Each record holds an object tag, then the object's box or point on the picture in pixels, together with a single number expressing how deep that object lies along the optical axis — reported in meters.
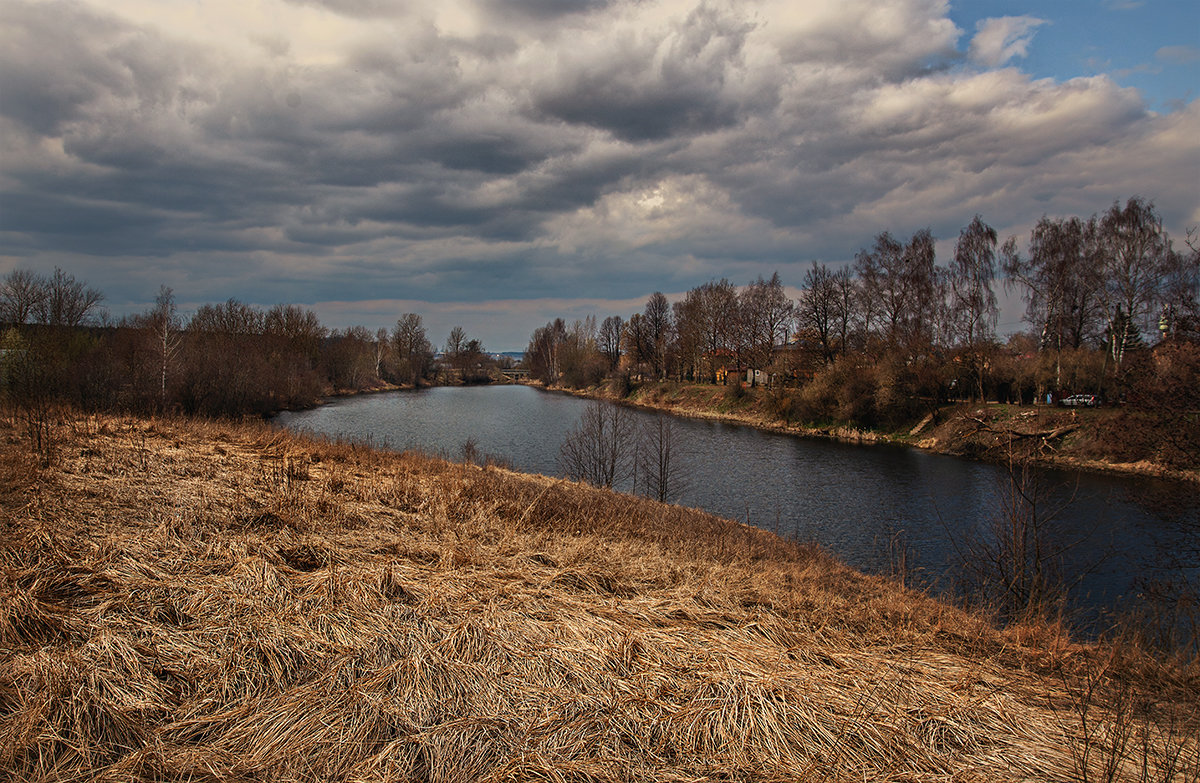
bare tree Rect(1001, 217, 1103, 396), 37.97
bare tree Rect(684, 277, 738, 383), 66.88
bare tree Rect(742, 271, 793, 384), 60.72
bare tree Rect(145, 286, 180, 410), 31.53
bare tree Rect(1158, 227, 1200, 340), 27.72
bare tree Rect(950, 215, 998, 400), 43.66
